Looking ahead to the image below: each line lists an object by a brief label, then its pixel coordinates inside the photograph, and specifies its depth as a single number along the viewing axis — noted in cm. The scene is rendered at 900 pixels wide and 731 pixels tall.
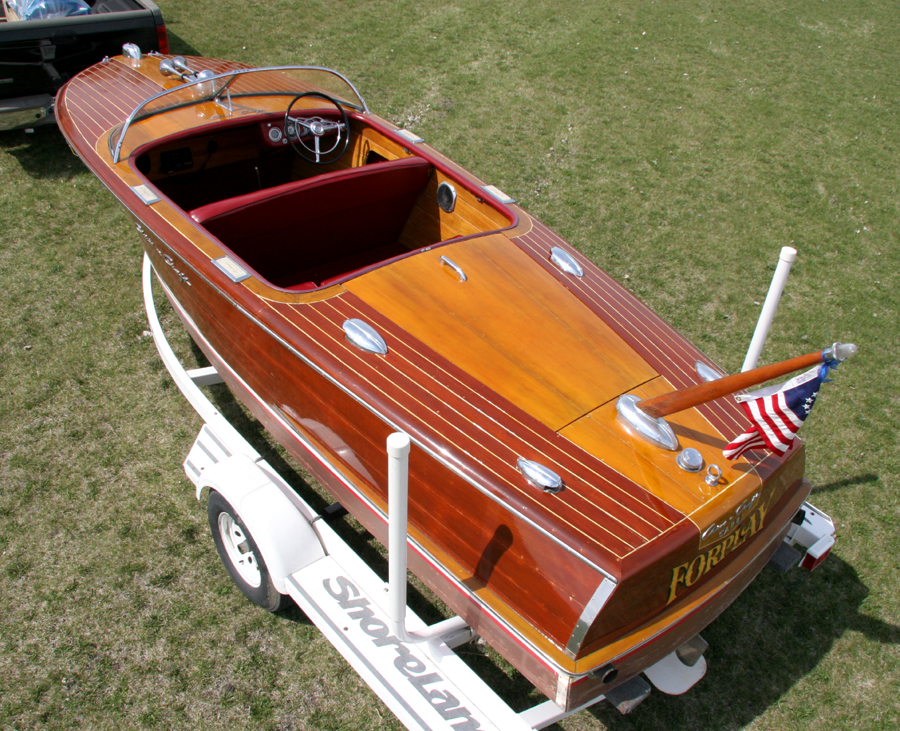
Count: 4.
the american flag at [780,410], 217
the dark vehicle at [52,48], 494
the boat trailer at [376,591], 231
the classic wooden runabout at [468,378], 229
